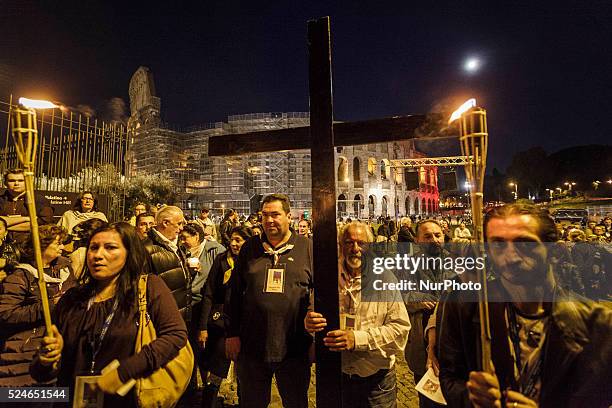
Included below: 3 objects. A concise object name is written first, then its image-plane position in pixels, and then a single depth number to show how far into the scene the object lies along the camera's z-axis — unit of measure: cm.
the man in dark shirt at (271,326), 278
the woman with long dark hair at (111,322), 197
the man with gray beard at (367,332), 254
